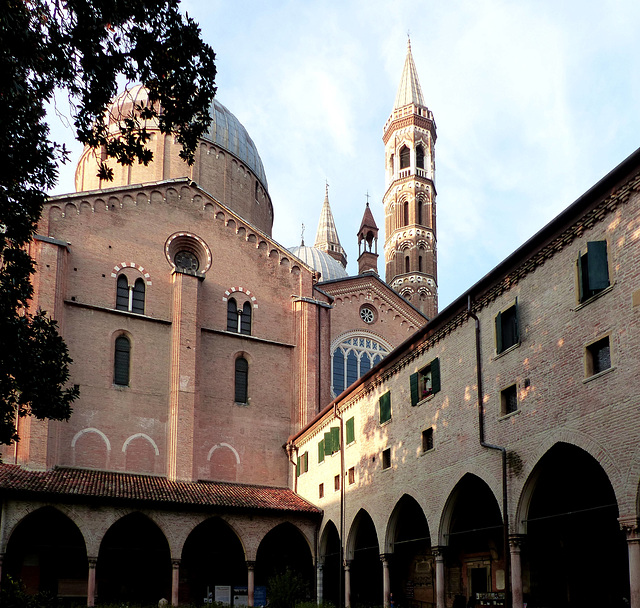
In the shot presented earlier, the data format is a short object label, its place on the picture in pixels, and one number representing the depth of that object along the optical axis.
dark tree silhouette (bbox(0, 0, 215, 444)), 11.05
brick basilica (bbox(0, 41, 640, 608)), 15.14
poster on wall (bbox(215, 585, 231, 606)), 26.95
